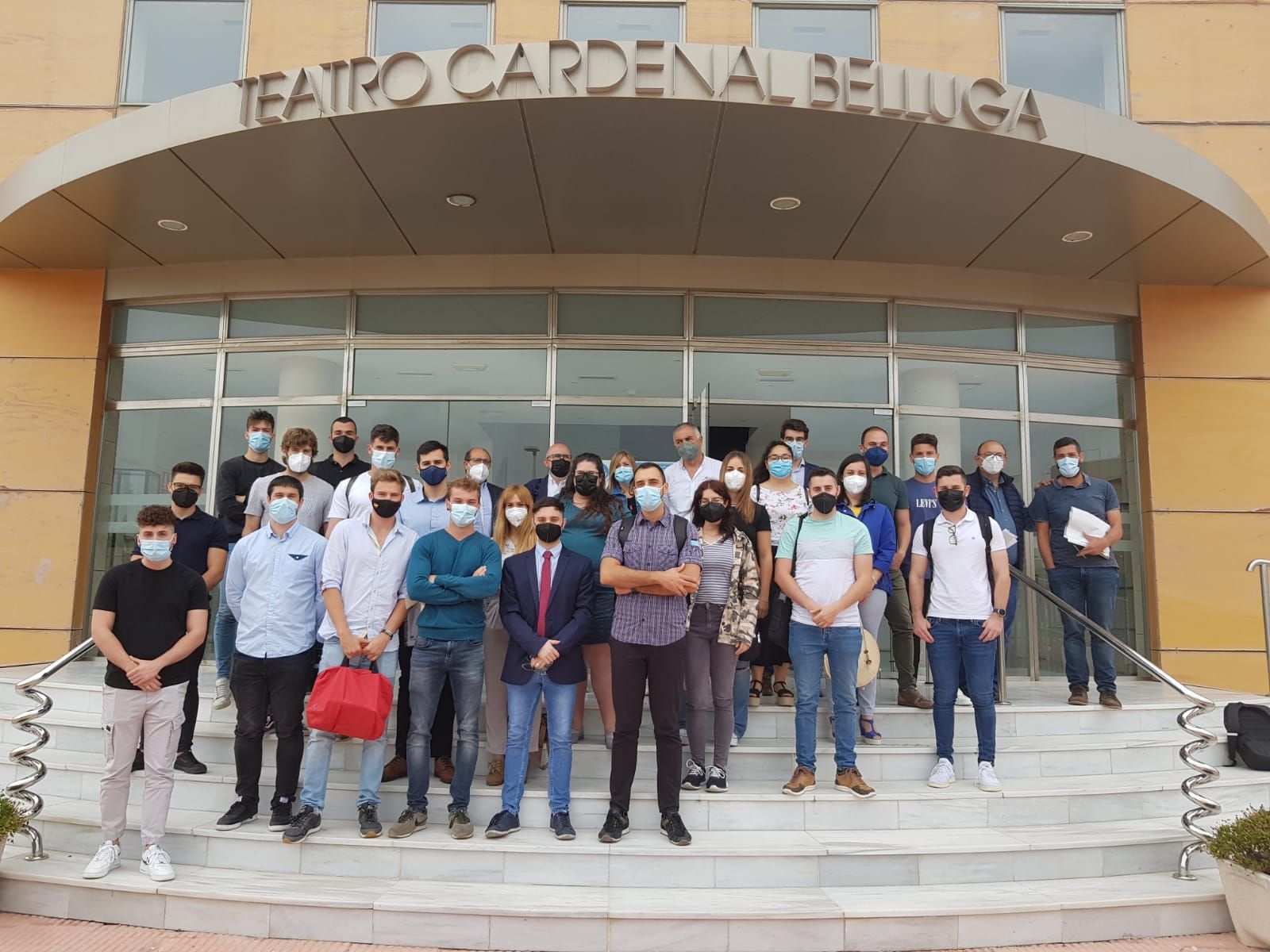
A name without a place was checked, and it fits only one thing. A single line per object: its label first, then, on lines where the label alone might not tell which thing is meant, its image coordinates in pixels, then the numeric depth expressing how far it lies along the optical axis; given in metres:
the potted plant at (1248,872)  4.23
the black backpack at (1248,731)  6.09
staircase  4.18
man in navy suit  4.82
